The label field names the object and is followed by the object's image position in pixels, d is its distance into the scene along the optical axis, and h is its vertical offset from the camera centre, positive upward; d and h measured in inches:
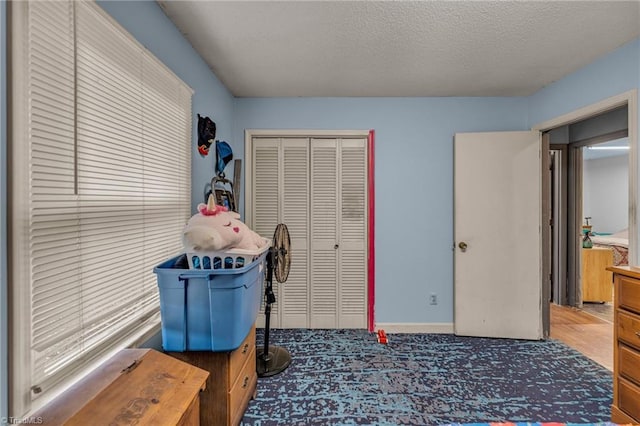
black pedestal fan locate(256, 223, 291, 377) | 87.4 -19.2
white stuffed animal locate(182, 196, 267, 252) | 55.5 -4.0
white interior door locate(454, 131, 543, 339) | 115.0 -9.6
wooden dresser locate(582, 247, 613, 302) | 153.9 -35.0
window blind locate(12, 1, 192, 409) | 36.3 +3.9
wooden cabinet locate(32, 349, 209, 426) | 35.6 -25.4
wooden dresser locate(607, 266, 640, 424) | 65.7 -32.2
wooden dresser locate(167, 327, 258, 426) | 59.4 -36.8
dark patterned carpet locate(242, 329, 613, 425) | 73.2 -51.5
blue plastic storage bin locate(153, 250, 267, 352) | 55.2 -18.7
